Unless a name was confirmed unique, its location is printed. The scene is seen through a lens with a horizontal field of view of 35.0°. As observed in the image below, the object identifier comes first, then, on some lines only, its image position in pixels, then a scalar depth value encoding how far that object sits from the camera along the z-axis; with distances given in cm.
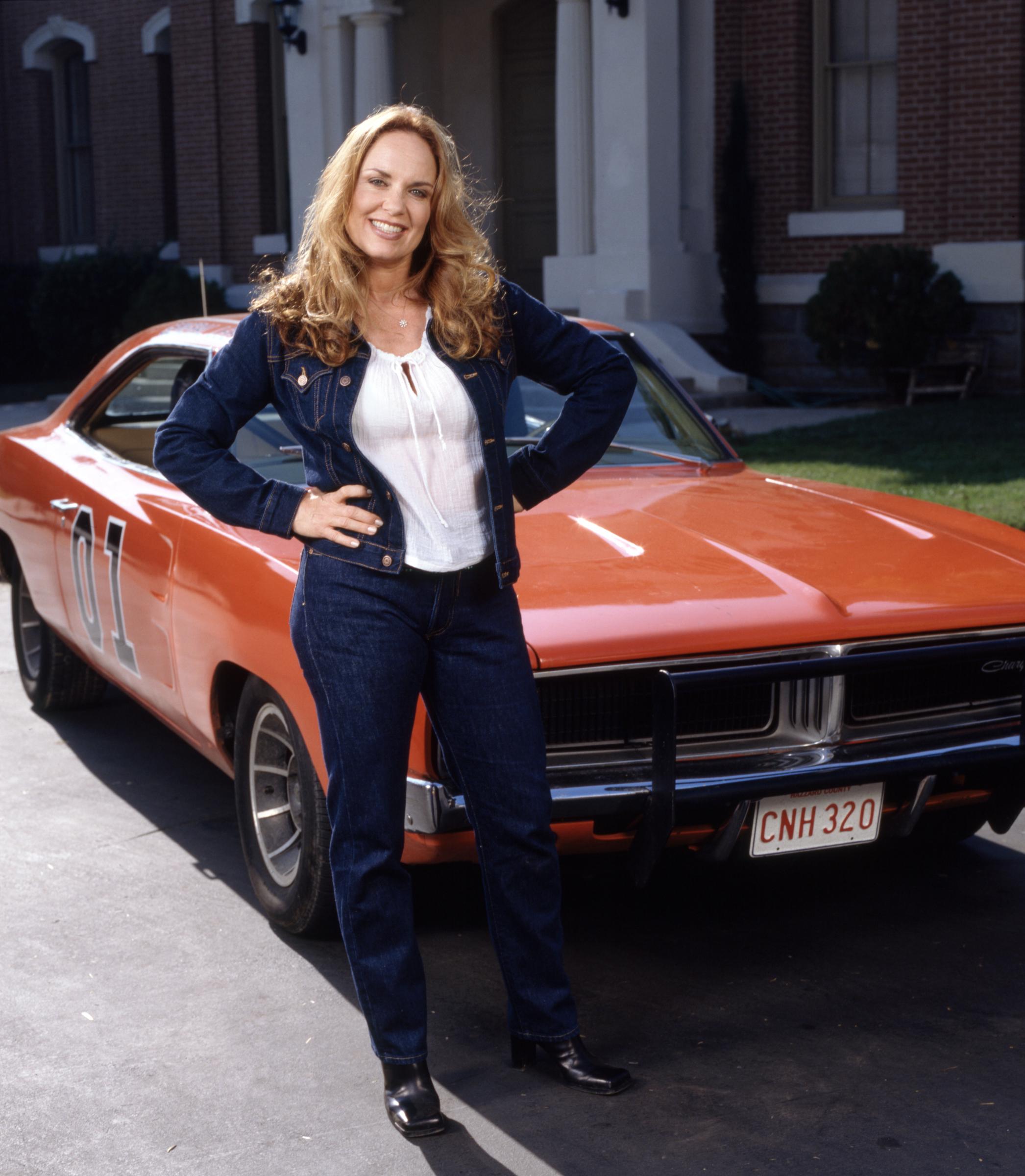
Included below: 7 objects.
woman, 295
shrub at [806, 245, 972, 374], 1443
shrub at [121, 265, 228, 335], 1852
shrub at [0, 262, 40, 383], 2138
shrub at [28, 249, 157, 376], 1952
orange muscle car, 352
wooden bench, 1473
